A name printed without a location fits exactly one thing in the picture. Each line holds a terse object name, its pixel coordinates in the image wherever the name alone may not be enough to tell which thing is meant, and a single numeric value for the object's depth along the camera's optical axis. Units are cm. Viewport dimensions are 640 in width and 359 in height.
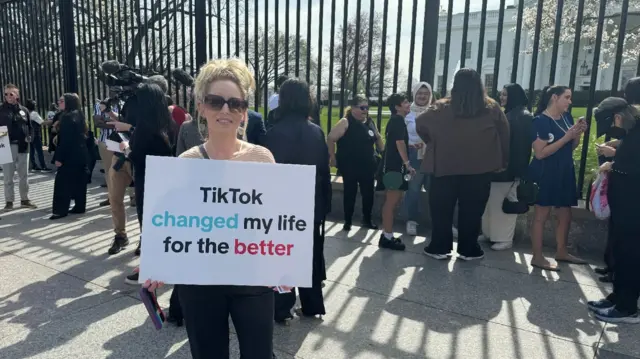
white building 3019
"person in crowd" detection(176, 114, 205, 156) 387
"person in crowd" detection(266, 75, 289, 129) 539
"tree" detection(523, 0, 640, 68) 1196
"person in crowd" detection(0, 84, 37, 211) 724
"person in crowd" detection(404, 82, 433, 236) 582
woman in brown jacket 457
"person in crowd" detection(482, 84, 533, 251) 491
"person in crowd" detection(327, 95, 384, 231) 579
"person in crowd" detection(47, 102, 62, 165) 794
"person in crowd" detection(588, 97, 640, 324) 342
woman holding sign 201
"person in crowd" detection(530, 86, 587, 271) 457
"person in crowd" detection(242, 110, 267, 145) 428
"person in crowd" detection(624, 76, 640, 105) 386
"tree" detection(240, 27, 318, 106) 686
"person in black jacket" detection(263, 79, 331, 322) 338
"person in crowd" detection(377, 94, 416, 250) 529
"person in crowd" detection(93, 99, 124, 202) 538
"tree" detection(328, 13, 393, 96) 623
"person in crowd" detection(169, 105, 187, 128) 536
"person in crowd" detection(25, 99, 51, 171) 1030
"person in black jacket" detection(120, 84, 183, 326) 419
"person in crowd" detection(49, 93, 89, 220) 679
